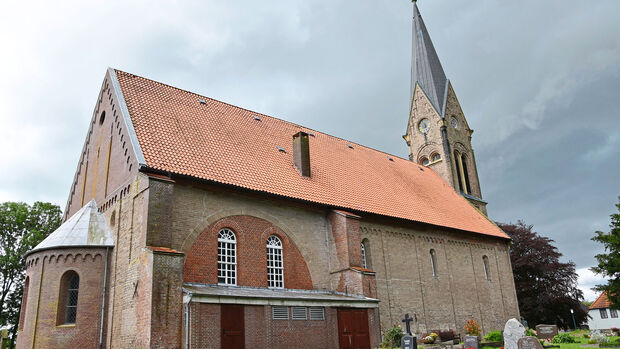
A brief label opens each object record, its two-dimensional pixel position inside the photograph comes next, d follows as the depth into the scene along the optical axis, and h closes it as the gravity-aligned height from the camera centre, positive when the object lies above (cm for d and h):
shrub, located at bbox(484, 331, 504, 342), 2492 -62
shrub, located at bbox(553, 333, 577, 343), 2430 -92
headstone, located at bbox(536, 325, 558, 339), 2633 -56
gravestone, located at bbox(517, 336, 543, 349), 1431 -60
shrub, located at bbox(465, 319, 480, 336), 2608 -14
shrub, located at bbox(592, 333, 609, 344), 2089 -90
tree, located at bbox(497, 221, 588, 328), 3709 +272
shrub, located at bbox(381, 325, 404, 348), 1962 -31
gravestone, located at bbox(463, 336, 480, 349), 1977 -65
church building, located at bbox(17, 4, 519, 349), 1590 +369
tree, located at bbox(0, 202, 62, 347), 2986 +660
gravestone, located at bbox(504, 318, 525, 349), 1619 -33
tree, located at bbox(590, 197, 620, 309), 2584 +284
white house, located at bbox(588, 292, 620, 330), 6319 +28
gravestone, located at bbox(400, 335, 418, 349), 1556 -39
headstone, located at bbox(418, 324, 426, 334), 2385 +2
